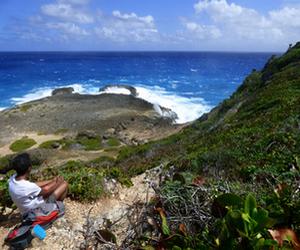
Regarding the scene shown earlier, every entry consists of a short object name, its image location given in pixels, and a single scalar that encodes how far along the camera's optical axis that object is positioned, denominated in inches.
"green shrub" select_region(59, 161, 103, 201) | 195.0
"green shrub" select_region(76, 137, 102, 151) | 781.5
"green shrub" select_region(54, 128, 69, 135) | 953.2
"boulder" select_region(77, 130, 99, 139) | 850.9
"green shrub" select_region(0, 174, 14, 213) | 187.4
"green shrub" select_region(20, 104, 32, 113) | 1166.1
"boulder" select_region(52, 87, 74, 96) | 1553.1
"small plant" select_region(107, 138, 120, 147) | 803.4
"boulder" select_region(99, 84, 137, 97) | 1579.9
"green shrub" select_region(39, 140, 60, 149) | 800.0
